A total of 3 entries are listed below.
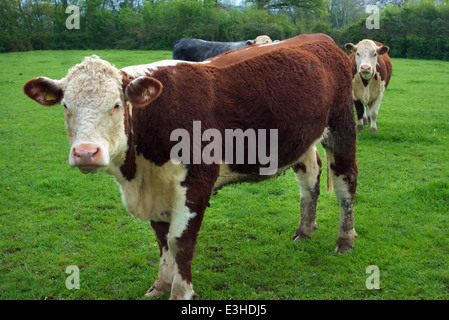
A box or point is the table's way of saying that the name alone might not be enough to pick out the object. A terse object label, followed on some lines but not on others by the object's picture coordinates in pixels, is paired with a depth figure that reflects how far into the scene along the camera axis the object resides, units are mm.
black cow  10297
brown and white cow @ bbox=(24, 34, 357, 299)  2984
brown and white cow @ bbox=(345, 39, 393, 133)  10102
